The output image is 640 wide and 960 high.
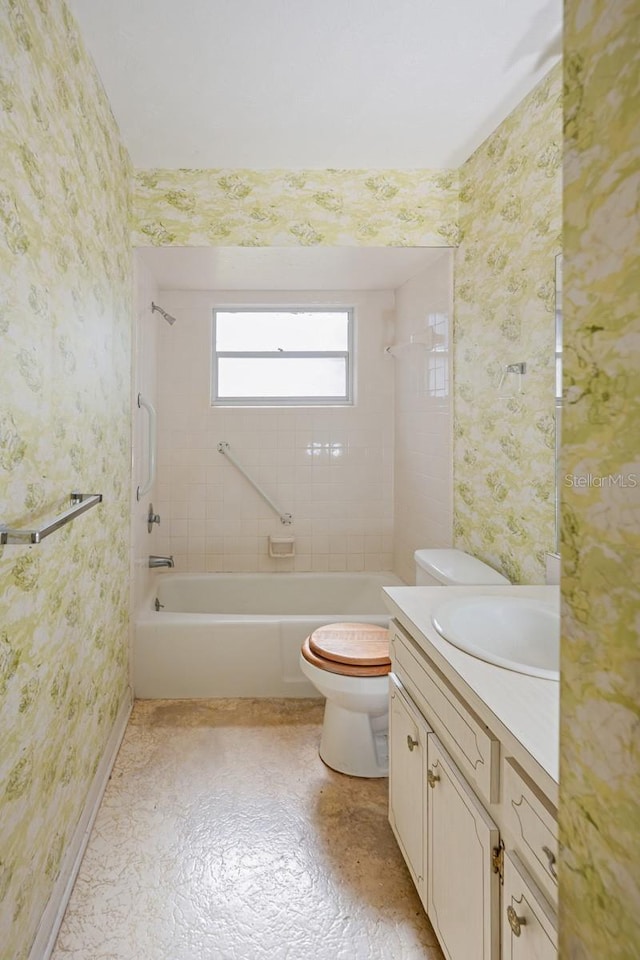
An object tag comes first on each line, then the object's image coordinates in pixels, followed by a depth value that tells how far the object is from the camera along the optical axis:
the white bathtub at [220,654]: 2.60
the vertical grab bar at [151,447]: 2.65
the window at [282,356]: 3.48
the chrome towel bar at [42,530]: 1.04
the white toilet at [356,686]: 1.97
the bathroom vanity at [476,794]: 0.83
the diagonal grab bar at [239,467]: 3.40
